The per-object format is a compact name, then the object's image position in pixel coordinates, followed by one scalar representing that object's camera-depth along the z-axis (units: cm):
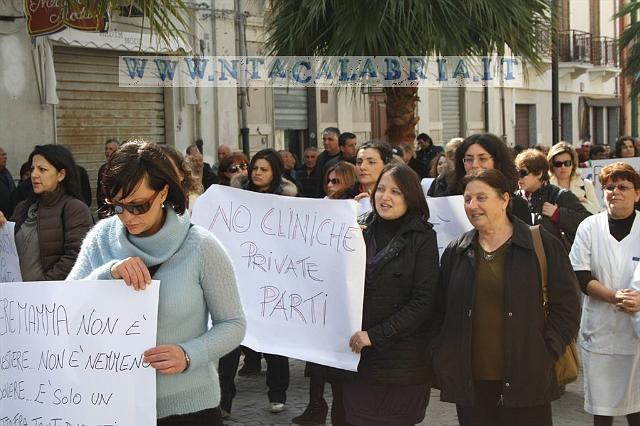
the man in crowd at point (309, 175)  1209
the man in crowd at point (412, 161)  1110
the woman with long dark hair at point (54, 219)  591
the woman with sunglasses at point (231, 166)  911
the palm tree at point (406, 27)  1097
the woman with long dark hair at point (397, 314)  477
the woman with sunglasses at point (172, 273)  325
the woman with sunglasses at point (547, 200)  675
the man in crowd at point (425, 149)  1534
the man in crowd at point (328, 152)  1221
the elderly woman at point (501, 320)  445
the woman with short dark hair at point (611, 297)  554
